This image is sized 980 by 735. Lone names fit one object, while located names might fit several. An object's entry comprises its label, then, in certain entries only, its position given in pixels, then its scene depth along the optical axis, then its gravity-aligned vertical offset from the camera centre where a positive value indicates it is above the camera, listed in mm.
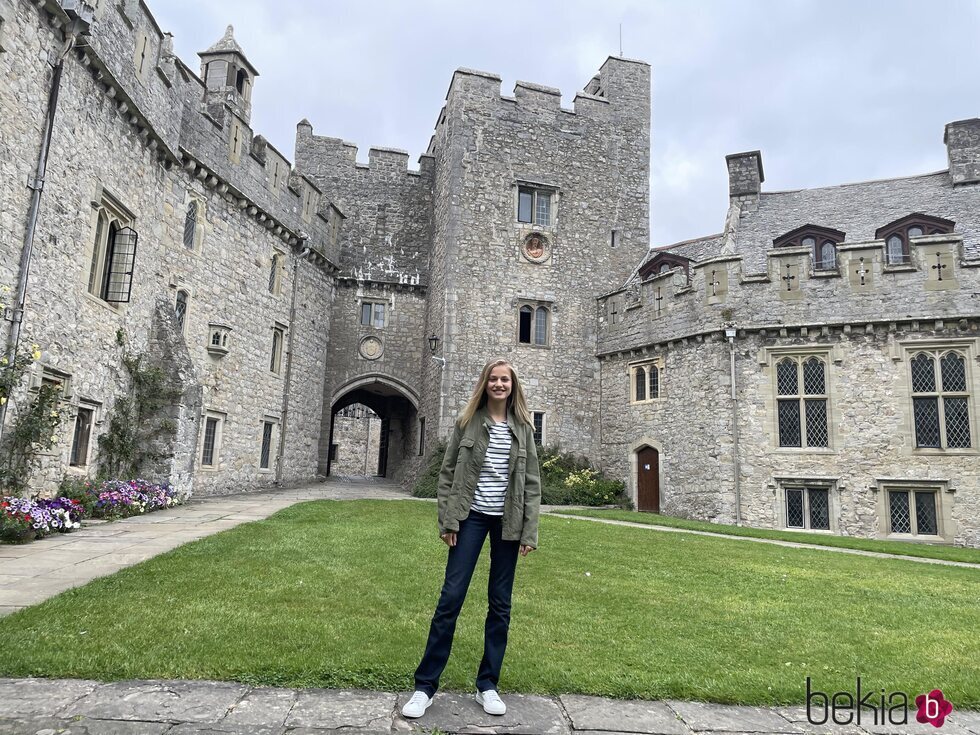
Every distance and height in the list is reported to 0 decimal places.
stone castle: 11039 +4209
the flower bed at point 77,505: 8250 -934
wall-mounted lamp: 20359 +3542
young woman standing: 3502 -255
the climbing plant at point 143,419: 12430 +529
